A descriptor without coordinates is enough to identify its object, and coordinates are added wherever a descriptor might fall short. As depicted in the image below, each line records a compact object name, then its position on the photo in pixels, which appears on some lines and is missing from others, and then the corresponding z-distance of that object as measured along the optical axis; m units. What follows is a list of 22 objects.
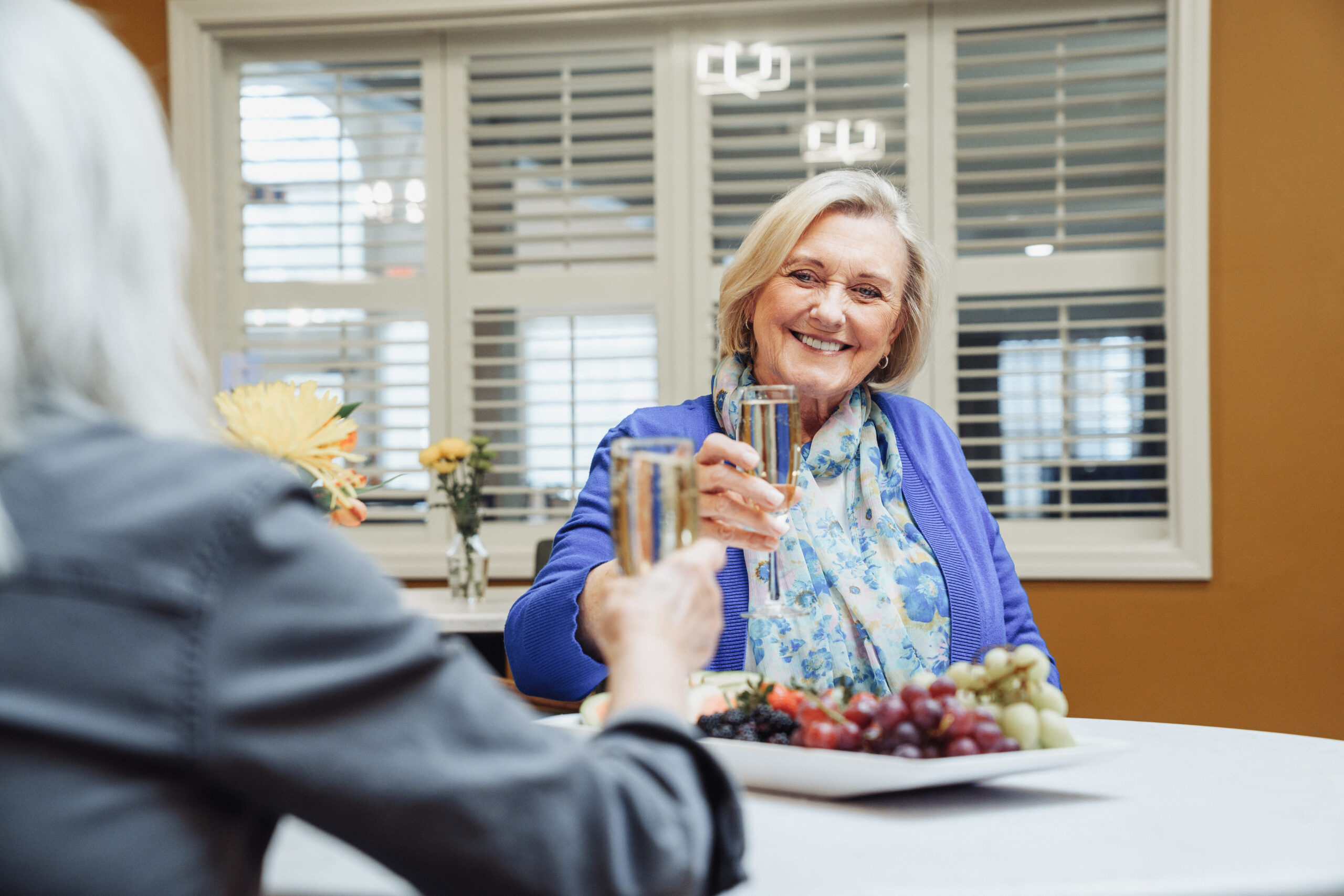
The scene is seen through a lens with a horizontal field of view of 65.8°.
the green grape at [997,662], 0.94
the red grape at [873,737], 0.90
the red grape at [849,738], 0.91
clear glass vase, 2.71
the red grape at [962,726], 0.89
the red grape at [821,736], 0.91
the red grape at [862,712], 0.93
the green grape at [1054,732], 0.92
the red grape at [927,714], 0.89
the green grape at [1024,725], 0.92
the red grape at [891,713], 0.90
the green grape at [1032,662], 0.93
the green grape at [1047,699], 0.95
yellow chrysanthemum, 1.21
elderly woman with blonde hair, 1.38
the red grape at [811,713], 0.94
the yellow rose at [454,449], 2.69
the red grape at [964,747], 0.88
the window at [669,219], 3.13
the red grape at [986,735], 0.89
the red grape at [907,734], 0.88
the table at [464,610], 2.38
